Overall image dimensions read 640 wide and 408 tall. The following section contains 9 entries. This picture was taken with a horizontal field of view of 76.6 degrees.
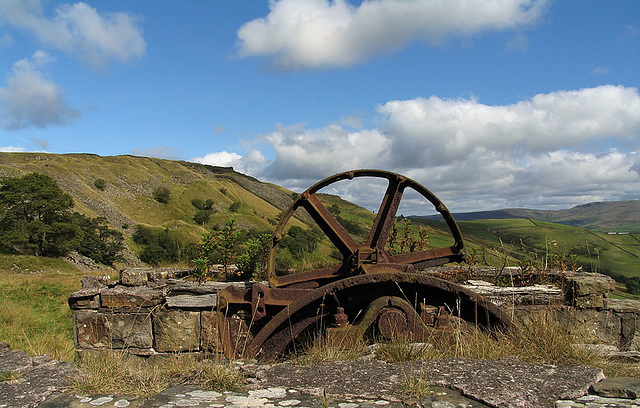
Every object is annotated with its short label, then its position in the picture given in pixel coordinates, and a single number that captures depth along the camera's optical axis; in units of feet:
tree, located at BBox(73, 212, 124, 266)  131.88
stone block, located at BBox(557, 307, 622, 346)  15.88
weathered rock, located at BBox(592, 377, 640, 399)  8.25
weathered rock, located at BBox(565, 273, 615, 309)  15.85
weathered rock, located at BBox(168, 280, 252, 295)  15.31
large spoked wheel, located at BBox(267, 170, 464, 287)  15.89
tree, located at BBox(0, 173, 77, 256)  116.98
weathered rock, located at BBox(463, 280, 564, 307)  15.34
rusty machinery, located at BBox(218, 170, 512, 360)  13.16
